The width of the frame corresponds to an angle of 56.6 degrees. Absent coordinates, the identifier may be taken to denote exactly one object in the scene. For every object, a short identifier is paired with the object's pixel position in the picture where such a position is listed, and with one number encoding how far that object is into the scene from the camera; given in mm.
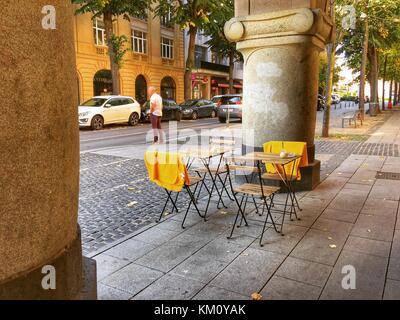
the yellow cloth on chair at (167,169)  4793
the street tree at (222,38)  26109
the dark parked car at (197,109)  25516
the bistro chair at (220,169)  5855
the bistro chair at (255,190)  4645
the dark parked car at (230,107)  21719
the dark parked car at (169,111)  22609
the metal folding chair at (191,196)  5015
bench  19212
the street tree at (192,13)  25000
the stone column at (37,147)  1873
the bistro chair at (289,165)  5504
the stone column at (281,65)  6371
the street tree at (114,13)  20578
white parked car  18000
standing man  13164
